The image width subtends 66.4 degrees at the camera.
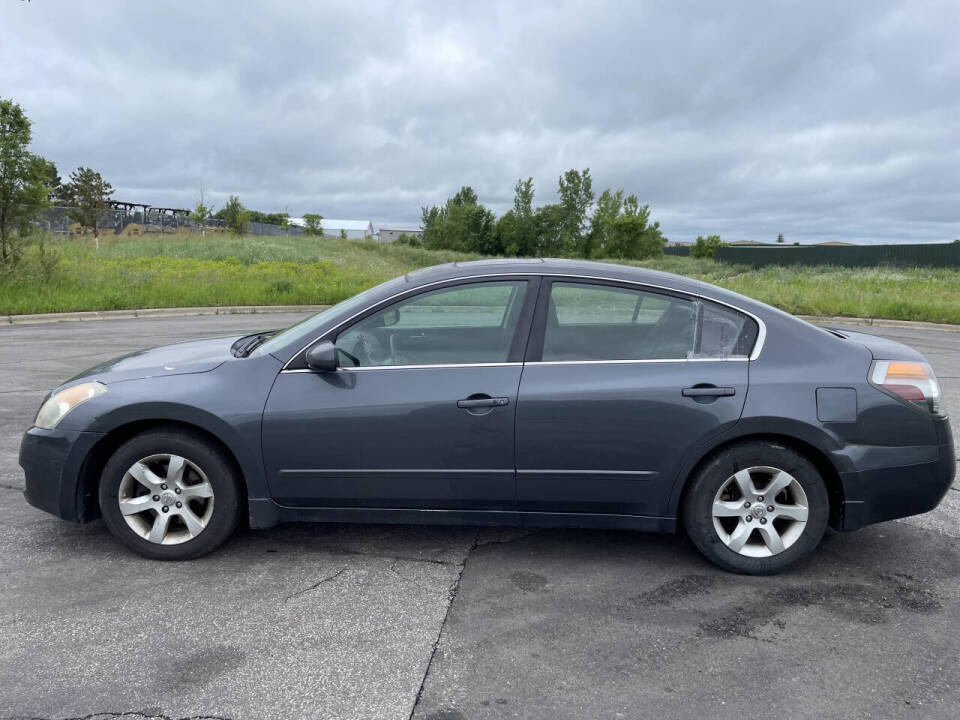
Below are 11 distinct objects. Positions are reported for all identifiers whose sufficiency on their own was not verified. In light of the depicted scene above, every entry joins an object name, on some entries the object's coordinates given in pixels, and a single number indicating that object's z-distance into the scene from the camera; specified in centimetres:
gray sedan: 349
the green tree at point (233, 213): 6117
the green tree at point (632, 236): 7012
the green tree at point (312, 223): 7238
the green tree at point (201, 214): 5328
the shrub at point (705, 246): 10562
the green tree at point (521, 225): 8200
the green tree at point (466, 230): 8931
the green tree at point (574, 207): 7906
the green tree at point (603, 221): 7506
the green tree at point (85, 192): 5691
